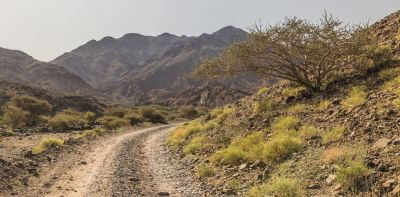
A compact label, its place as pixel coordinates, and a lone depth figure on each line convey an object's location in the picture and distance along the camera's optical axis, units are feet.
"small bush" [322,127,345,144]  48.08
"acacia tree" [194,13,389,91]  72.33
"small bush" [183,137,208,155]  71.08
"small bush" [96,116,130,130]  156.31
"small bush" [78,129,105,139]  110.29
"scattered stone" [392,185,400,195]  31.26
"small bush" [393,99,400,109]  49.71
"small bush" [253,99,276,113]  79.31
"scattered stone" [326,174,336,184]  37.81
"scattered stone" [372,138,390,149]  40.22
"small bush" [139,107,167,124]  210.67
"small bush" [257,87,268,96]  96.89
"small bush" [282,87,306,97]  80.06
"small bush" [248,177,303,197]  37.06
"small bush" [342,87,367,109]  57.21
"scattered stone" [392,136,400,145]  39.56
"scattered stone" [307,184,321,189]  38.28
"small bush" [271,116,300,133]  60.59
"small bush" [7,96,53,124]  173.30
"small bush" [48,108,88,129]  144.66
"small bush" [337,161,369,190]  35.06
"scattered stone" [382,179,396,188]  32.82
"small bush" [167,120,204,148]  86.18
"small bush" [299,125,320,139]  52.93
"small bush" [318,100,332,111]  63.36
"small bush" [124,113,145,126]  186.72
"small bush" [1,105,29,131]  139.25
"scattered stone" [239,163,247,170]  51.37
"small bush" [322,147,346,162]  41.42
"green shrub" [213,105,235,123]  90.79
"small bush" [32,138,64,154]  78.61
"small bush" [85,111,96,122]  186.34
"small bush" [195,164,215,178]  53.01
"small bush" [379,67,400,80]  63.98
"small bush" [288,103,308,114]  68.08
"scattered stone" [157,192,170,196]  45.34
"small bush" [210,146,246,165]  55.36
